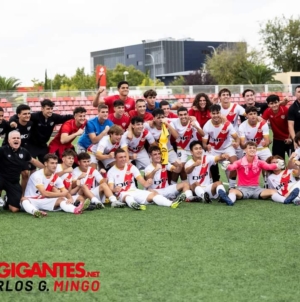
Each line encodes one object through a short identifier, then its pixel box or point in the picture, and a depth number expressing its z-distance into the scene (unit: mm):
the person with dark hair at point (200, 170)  9789
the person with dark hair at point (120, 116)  10062
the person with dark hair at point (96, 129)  9914
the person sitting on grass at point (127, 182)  9469
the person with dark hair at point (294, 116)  10469
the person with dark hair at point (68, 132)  9891
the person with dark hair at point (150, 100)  10562
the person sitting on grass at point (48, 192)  8922
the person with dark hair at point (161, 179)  9750
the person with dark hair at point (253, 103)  10656
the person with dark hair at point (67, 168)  9406
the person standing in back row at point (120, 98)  10391
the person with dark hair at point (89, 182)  9383
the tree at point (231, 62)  58906
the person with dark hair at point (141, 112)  10180
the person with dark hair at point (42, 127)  9922
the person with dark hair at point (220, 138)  10156
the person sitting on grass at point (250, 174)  9609
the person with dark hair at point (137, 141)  9867
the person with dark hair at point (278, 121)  10695
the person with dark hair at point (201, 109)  10500
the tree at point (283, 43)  59250
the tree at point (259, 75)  46094
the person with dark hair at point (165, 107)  10633
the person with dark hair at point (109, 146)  9727
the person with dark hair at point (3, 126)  9453
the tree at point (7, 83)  43606
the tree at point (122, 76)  81688
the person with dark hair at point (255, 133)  10328
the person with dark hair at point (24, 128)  9562
